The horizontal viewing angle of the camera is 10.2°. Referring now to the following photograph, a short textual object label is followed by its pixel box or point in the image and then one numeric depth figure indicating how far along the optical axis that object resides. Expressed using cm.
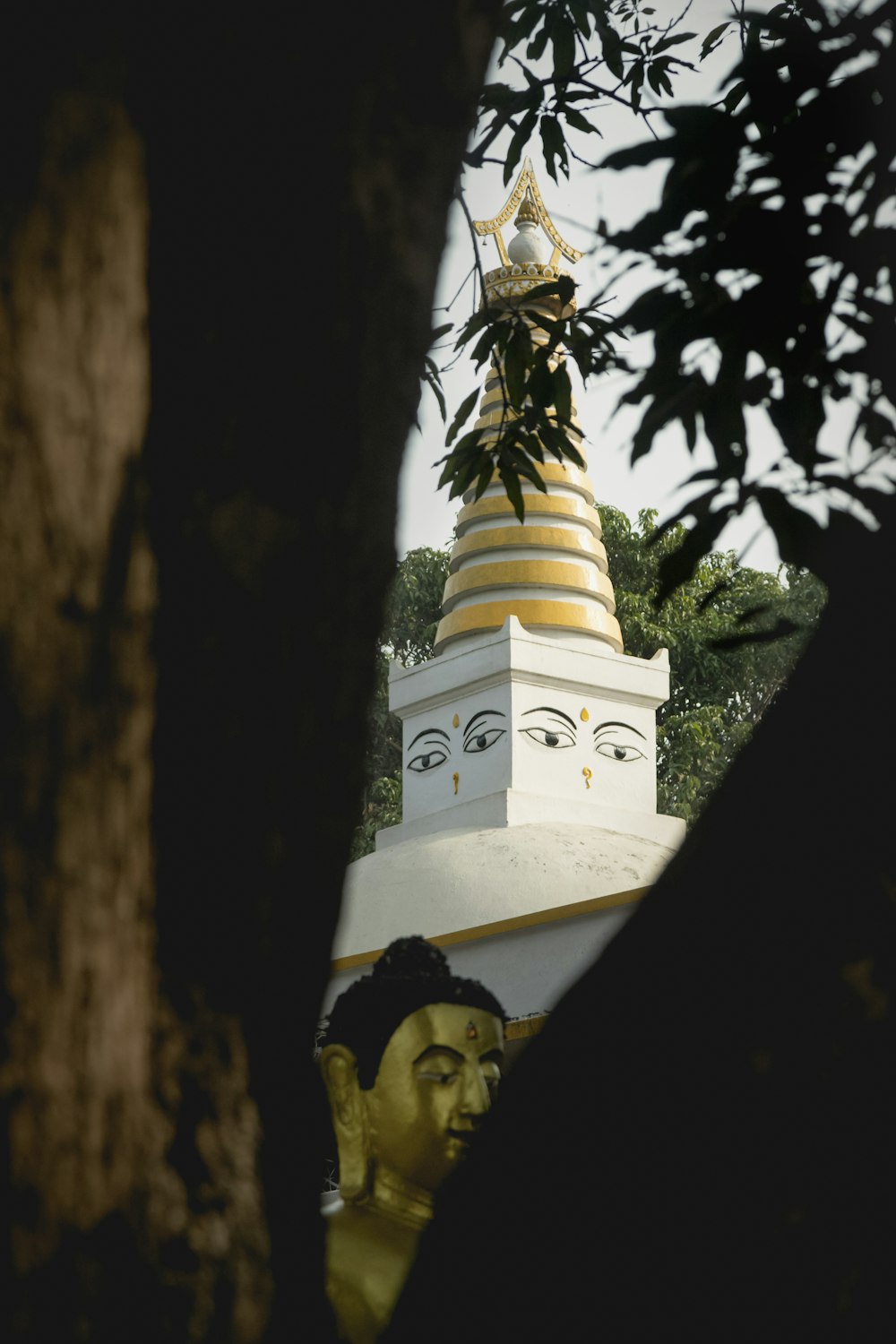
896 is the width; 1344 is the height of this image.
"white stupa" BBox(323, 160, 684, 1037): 3122
